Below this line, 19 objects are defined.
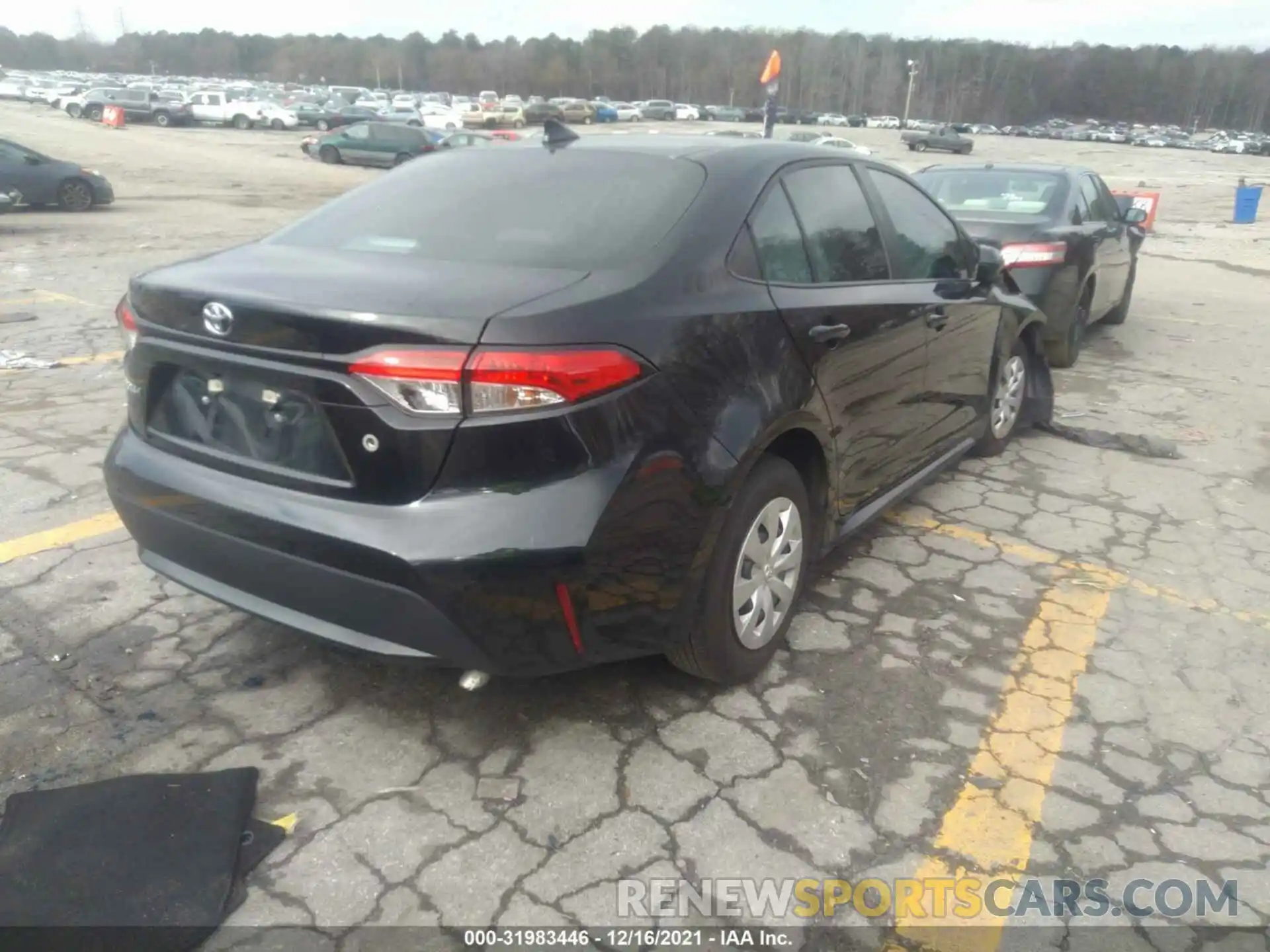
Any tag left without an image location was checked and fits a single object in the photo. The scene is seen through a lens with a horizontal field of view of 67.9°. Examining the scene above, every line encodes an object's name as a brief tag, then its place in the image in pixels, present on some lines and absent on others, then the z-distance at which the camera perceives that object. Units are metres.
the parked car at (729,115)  75.44
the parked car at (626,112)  64.56
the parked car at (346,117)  43.19
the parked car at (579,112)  54.31
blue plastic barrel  21.86
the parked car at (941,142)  50.66
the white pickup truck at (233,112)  45.00
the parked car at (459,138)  24.33
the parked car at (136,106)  42.44
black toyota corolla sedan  2.24
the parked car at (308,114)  45.62
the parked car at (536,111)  48.57
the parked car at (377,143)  29.52
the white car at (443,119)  43.84
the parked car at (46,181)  15.18
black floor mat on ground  2.07
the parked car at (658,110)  71.62
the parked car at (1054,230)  6.86
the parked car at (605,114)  59.84
